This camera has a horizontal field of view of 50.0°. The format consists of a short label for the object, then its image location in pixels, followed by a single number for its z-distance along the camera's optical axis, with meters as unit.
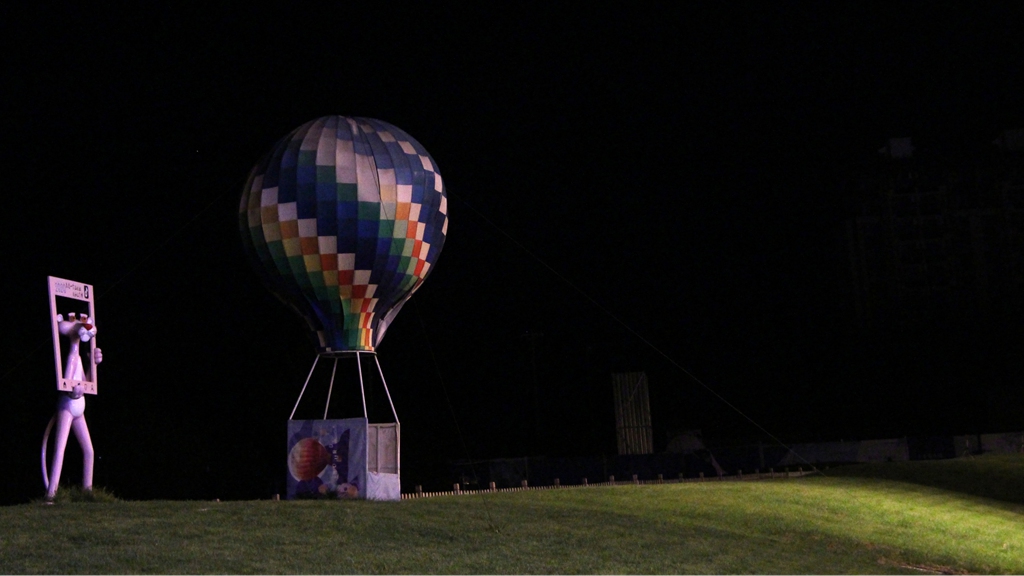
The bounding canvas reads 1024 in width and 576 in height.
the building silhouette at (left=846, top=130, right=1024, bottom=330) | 114.88
